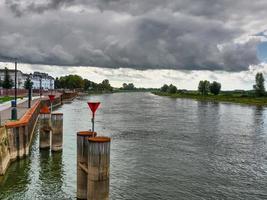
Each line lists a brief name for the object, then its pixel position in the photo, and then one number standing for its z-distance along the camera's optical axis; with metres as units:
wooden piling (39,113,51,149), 29.72
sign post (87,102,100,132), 16.39
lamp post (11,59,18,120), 31.11
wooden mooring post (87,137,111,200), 14.25
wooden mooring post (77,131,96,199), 17.09
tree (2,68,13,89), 141.05
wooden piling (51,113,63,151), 28.88
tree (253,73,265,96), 162.38
